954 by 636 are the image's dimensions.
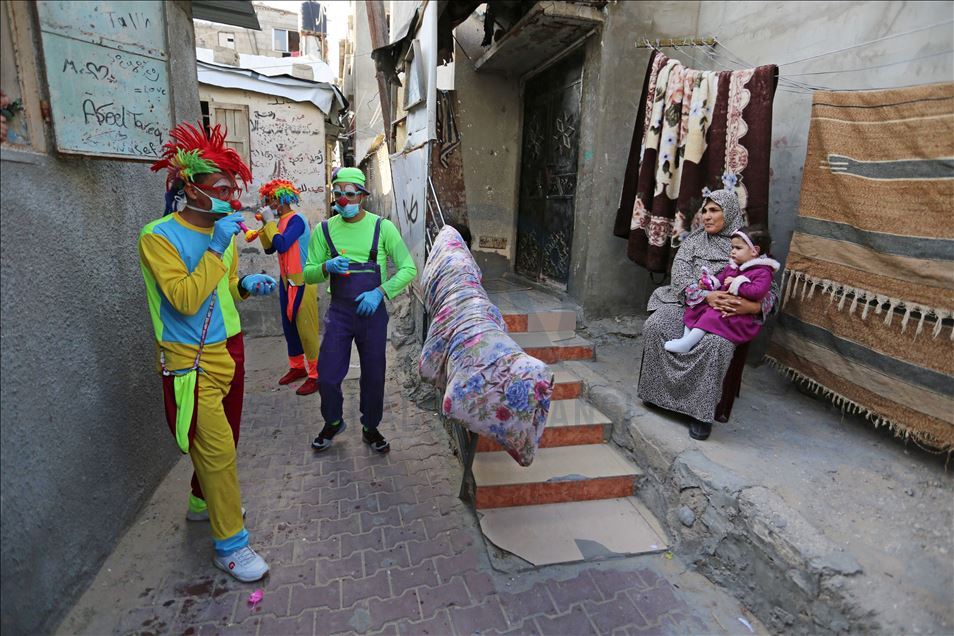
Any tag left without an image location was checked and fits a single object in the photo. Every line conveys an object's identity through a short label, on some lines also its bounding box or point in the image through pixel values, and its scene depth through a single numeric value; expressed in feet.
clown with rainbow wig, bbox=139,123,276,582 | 7.11
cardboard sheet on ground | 8.85
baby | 9.83
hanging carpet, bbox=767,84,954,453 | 8.43
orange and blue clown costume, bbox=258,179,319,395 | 15.15
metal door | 16.80
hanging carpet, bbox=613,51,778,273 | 11.55
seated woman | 9.82
